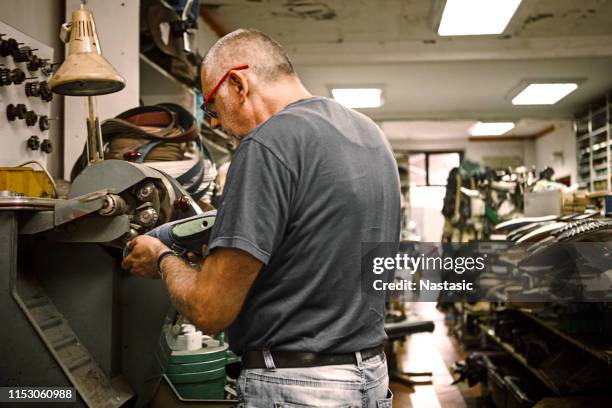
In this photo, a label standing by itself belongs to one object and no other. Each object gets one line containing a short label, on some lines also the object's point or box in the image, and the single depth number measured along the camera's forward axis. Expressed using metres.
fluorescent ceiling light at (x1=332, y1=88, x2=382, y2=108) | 6.90
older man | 1.04
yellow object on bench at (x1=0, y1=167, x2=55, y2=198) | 1.75
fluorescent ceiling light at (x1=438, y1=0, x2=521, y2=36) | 3.94
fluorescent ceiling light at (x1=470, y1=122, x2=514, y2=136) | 9.44
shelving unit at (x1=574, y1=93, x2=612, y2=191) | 7.28
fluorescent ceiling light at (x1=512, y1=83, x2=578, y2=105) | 6.91
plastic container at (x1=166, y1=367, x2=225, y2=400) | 1.97
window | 12.08
